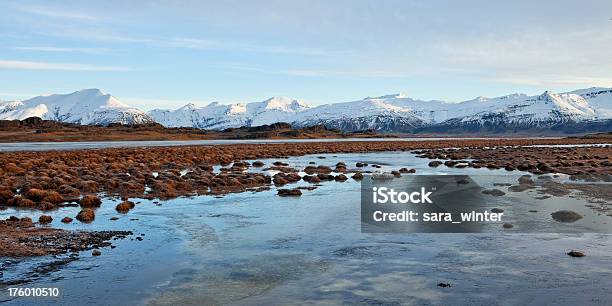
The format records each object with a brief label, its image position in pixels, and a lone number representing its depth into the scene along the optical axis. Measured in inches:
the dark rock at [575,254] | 606.5
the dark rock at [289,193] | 1177.0
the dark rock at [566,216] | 828.6
